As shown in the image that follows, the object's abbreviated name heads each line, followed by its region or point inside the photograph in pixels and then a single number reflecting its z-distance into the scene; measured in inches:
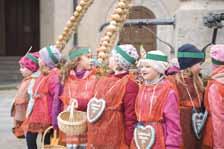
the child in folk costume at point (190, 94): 286.0
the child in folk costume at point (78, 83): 312.6
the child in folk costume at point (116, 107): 283.0
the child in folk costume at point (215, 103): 272.2
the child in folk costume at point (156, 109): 261.3
